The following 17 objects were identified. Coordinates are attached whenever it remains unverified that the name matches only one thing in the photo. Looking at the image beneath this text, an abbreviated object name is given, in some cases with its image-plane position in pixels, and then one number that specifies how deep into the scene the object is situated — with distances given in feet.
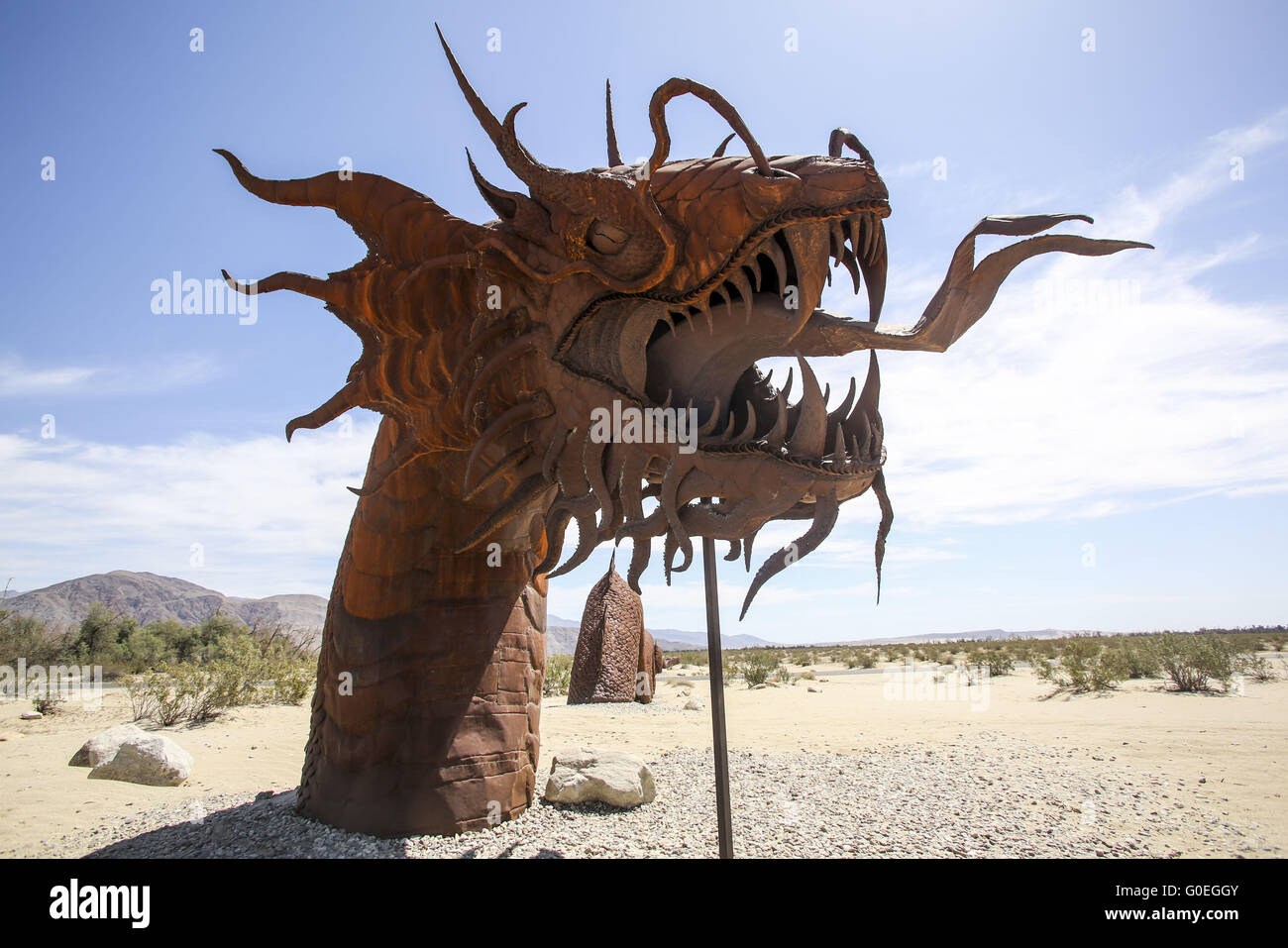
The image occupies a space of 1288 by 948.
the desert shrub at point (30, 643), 68.08
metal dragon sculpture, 8.58
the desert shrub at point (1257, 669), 56.61
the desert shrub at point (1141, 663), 57.21
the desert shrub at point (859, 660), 117.26
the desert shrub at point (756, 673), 69.36
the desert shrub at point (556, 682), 61.62
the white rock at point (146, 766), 21.27
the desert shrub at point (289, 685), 45.50
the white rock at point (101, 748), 23.71
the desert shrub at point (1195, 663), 49.32
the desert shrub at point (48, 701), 40.88
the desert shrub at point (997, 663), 77.46
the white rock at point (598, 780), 16.17
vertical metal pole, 9.65
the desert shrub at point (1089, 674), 51.08
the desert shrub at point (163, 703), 36.19
